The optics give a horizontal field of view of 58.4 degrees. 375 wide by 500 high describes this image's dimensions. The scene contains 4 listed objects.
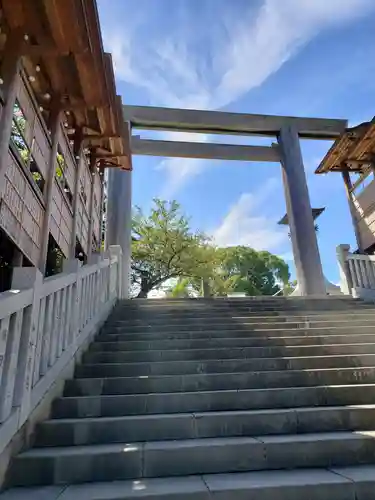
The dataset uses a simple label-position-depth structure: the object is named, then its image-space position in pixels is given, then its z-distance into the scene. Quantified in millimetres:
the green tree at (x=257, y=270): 24000
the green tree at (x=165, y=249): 13648
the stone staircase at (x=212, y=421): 1750
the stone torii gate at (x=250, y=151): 8820
